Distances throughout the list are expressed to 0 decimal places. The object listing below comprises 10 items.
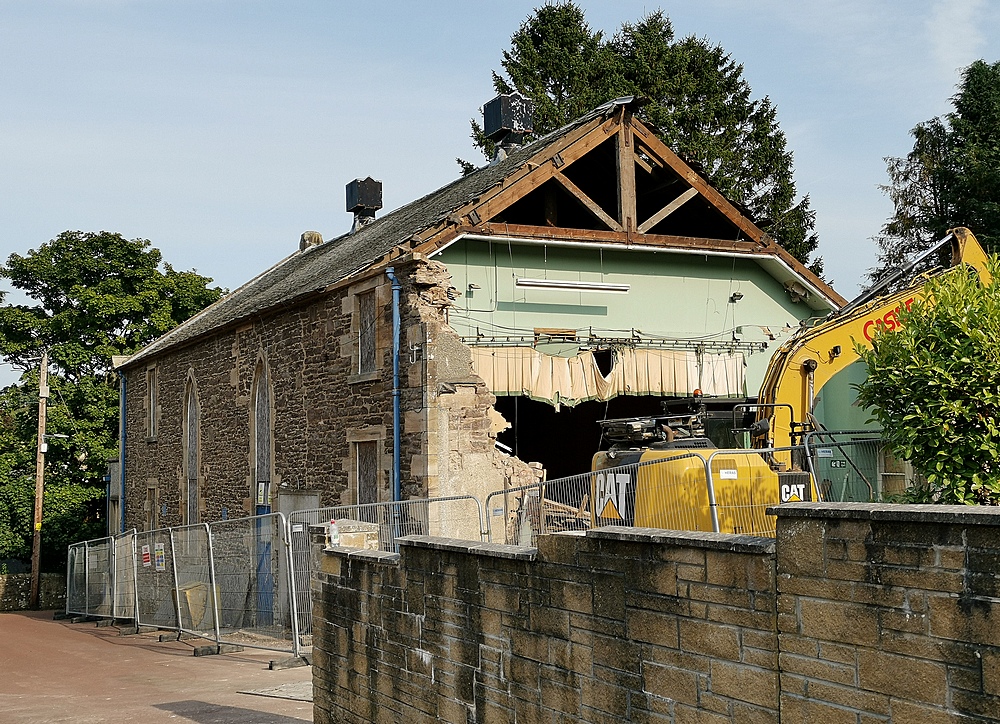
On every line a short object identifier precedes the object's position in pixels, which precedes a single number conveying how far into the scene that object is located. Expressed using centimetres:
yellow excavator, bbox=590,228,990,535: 1061
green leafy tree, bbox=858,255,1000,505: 869
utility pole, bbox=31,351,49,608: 3788
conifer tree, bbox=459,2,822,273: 4847
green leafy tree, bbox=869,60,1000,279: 3466
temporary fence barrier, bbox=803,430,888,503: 1192
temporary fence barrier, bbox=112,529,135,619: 2344
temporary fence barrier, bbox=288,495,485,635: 1755
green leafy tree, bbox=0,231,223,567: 4200
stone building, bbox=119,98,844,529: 1881
